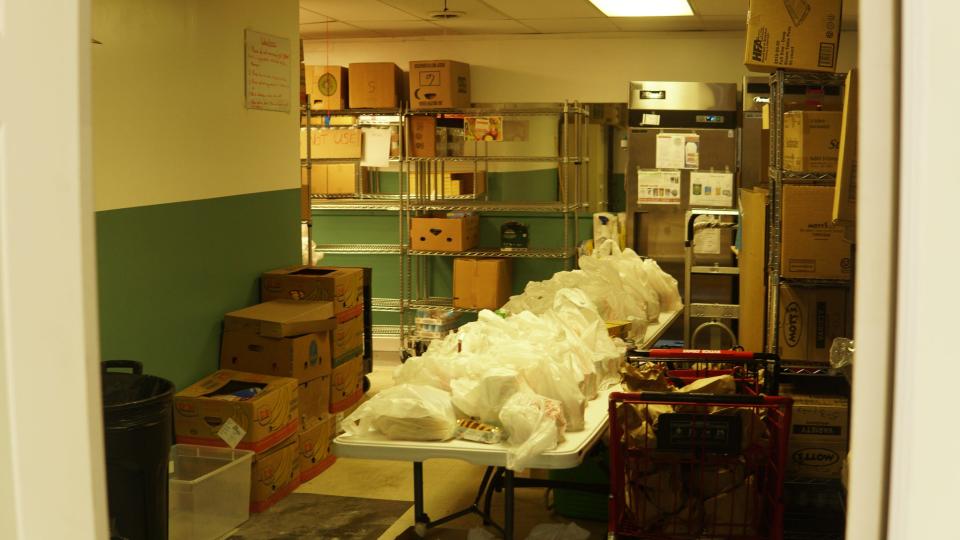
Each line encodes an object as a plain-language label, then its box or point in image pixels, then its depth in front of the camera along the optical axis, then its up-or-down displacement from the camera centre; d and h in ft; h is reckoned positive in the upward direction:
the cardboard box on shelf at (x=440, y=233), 24.38 -1.14
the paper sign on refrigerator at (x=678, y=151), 24.04 +0.87
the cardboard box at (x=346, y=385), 17.71 -3.59
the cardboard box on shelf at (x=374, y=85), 25.02 +2.52
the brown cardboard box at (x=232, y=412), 14.01 -3.19
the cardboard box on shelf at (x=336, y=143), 25.18 +1.09
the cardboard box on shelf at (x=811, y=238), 12.23 -0.61
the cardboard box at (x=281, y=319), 15.61 -2.10
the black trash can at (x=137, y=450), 10.39 -2.79
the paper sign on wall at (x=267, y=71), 16.94 +2.00
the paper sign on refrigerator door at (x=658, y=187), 24.31 +0.01
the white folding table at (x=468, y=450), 9.36 -2.49
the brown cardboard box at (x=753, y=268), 16.81 -1.39
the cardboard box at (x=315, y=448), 16.17 -4.33
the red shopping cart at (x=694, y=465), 9.43 -2.66
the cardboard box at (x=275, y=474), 14.46 -4.27
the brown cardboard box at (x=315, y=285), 17.10 -1.71
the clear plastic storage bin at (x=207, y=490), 12.97 -4.02
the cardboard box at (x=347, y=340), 17.67 -2.78
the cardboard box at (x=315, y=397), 16.26 -3.50
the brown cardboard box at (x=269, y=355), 15.64 -2.65
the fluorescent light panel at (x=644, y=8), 20.94 +3.86
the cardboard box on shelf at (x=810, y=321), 12.66 -1.68
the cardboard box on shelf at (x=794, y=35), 12.32 +1.88
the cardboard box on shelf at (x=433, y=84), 24.66 +2.52
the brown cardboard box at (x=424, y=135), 25.17 +1.29
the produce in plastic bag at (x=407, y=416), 9.65 -2.22
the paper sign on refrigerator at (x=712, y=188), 24.06 -0.02
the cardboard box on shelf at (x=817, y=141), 12.06 +0.56
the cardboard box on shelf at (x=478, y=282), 24.36 -2.33
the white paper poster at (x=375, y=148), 25.08 +0.96
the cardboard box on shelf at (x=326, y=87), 25.36 +2.51
